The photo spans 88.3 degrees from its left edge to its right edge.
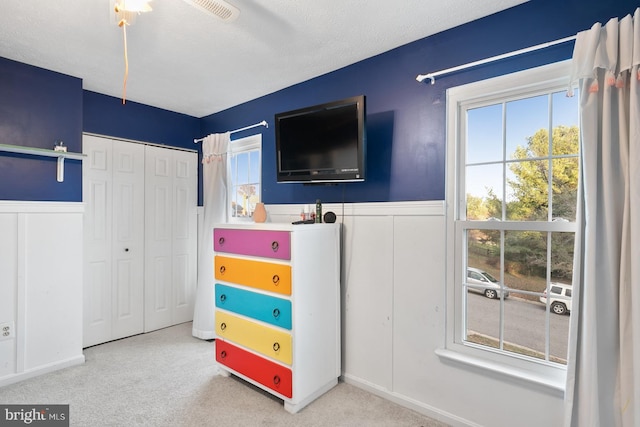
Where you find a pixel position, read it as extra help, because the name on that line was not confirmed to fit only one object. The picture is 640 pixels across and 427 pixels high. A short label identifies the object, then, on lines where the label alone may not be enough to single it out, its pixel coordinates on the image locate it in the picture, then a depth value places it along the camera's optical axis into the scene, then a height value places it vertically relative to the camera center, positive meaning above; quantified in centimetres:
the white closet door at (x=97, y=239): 304 -27
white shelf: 237 +44
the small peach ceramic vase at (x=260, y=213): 262 -1
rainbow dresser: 209 -66
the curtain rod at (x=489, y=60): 162 +84
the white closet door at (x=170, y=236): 346 -28
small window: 334 +37
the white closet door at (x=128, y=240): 322 -29
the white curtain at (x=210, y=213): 331 -2
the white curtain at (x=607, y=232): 139 -9
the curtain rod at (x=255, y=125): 305 +82
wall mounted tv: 221 +50
